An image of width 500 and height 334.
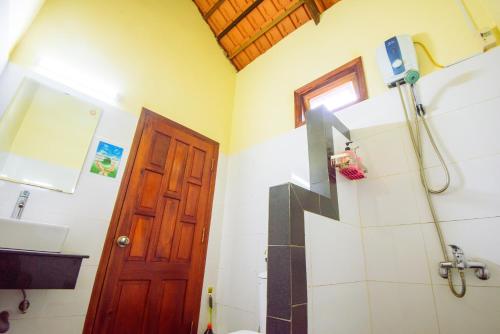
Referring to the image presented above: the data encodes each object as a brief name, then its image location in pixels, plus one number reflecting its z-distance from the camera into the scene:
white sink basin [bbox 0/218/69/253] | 1.29
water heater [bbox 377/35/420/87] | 1.59
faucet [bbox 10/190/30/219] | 1.49
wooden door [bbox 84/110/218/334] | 1.80
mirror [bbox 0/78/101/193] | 1.60
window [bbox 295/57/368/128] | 2.02
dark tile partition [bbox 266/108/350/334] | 0.95
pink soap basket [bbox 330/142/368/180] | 1.43
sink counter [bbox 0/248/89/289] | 1.19
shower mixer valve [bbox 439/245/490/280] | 1.12
